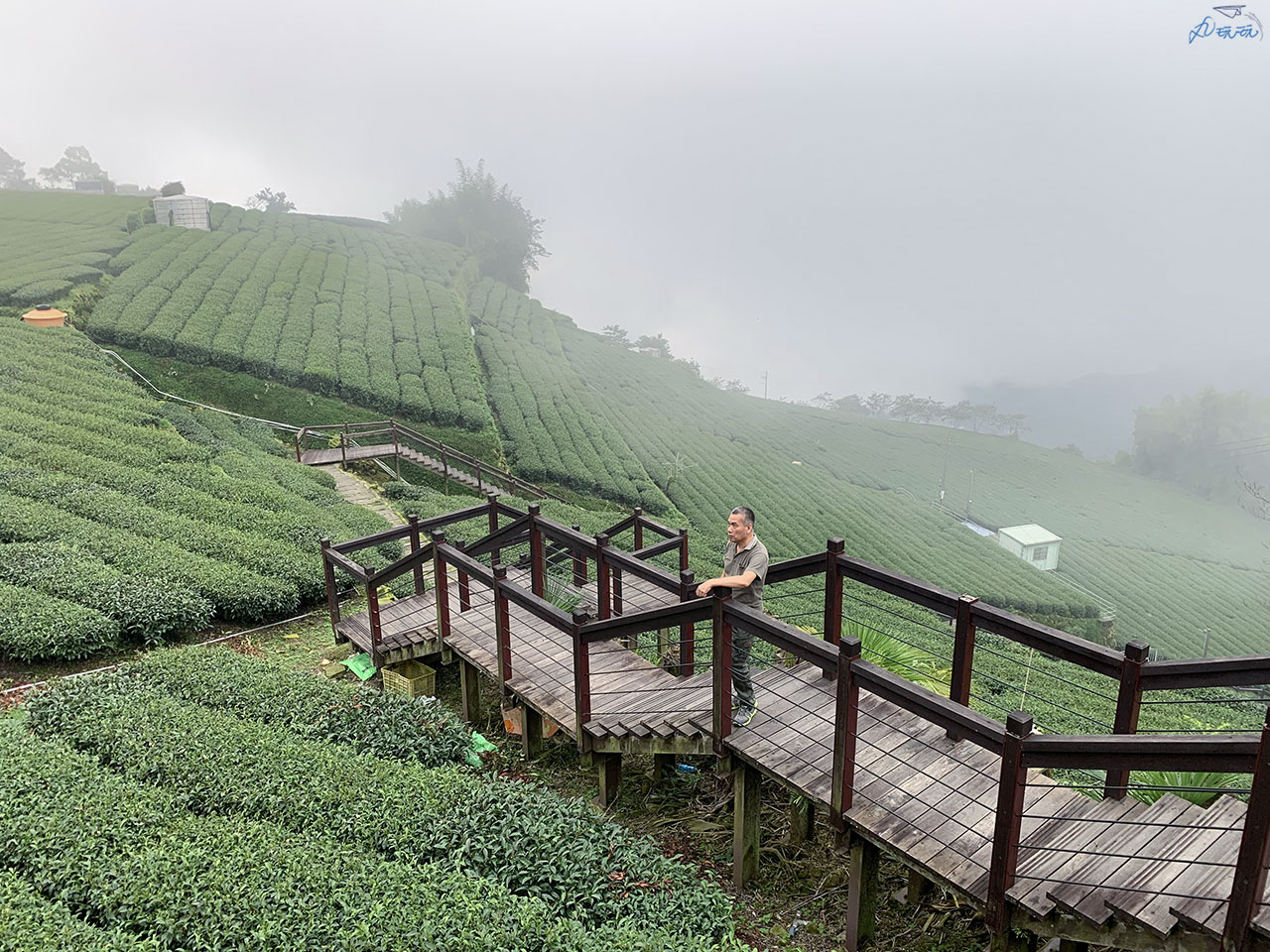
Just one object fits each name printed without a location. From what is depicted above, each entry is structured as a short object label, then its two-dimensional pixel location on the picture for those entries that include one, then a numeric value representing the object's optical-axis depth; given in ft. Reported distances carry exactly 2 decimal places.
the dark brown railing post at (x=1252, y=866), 10.32
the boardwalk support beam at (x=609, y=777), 20.62
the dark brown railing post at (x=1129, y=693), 14.74
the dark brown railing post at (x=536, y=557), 27.55
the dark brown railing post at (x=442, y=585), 25.73
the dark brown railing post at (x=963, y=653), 17.07
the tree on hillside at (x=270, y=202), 270.26
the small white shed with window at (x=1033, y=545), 167.02
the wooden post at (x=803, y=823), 19.69
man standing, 18.22
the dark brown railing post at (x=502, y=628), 22.89
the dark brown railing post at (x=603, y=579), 24.49
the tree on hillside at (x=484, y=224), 237.45
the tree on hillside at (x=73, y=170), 280.10
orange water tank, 73.56
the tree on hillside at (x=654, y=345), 395.14
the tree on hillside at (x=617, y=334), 383.90
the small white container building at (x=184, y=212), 131.54
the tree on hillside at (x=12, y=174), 262.06
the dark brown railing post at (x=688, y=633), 21.54
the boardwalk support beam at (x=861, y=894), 15.64
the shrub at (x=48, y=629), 27.20
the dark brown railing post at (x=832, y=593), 19.74
